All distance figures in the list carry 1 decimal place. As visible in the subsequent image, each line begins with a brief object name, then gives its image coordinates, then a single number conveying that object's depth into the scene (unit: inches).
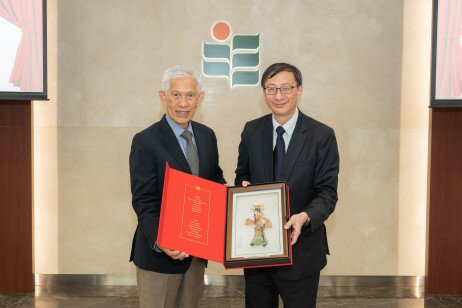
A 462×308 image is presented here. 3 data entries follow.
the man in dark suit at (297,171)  84.9
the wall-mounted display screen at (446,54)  145.6
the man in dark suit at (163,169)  83.3
